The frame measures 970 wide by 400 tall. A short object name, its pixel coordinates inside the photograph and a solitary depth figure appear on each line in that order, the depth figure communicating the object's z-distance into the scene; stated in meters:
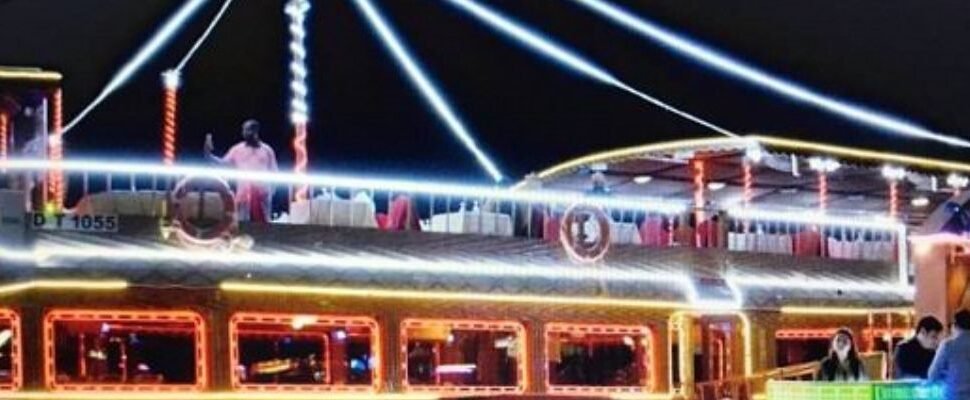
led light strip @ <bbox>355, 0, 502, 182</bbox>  20.81
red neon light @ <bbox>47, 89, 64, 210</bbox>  15.62
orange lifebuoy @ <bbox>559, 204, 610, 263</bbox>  18.08
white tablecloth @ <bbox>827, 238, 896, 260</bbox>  22.66
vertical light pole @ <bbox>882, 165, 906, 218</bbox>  20.98
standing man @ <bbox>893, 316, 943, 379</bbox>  15.02
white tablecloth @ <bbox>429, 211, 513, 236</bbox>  17.92
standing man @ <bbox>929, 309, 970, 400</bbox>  13.48
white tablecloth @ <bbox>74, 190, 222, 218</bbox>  15.38
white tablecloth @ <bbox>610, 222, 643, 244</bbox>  19.36
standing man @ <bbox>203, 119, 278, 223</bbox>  16.58
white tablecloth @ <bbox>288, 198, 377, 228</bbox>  16.80
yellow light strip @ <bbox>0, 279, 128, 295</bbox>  14.77
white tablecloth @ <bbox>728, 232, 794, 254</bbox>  21.41
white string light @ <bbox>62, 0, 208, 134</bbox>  17.53
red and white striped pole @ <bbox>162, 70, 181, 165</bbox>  15.70
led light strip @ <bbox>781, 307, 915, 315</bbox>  20.11
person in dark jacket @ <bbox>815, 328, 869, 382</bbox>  15.33
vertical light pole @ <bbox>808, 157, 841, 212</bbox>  20.25
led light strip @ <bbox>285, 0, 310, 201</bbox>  17.58
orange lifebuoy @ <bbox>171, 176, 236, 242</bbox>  15.28
